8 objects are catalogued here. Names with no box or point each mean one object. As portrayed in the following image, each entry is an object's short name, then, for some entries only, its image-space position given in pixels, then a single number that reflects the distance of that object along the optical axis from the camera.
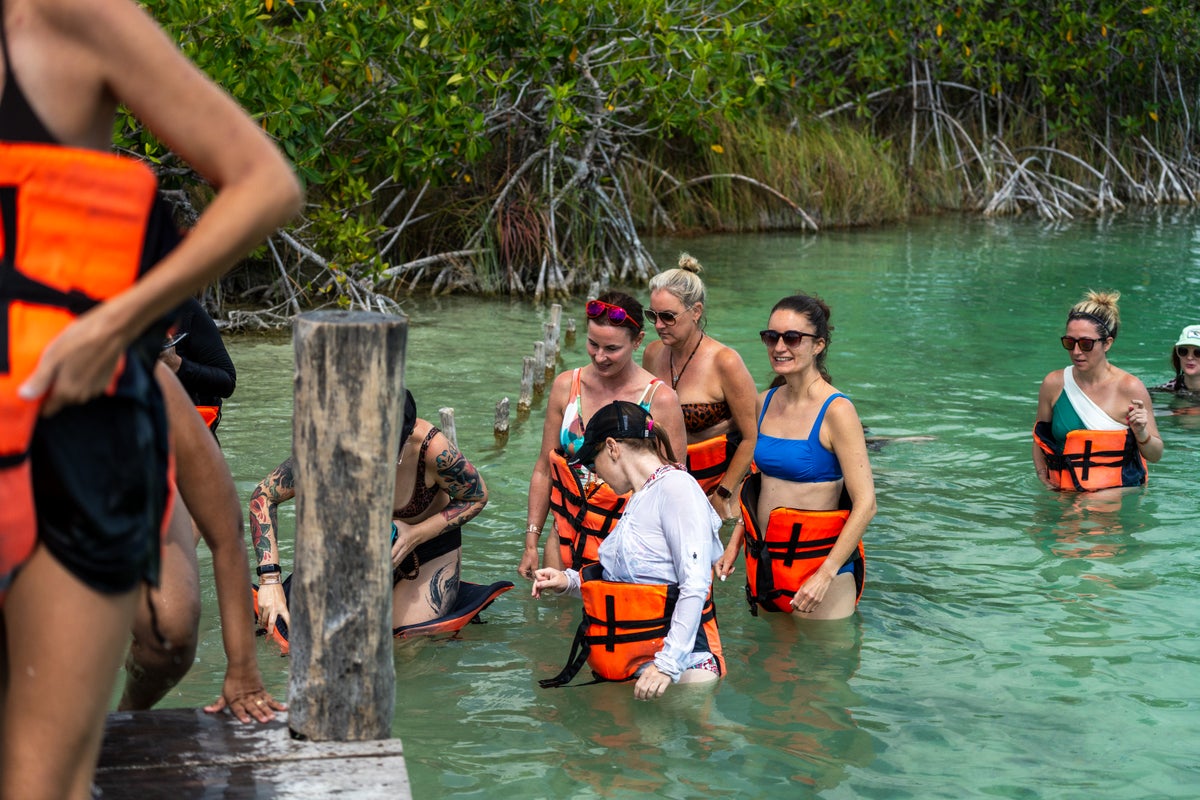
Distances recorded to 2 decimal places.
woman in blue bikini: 5.71
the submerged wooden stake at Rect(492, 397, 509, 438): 9.31
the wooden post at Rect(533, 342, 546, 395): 10.76
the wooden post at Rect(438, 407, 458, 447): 7.89
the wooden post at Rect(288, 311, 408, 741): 3.09
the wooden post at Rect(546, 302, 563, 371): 11.45
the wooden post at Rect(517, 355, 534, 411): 10.16
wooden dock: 3.07
